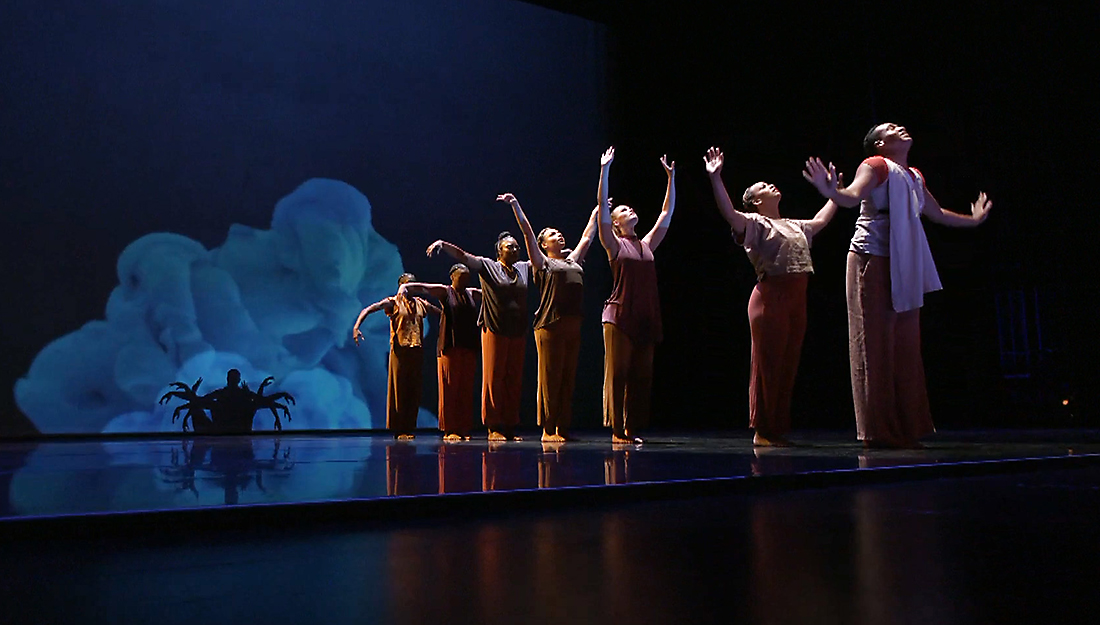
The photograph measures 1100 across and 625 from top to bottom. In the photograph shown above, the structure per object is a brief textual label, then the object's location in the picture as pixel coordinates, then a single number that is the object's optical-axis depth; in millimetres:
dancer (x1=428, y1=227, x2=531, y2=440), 7074
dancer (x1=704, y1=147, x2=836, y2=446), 5102
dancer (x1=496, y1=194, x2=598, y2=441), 6324
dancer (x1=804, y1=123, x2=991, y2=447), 4441
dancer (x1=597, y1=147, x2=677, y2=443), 5770
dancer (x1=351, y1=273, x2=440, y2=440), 8492
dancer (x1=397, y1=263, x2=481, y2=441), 7660
